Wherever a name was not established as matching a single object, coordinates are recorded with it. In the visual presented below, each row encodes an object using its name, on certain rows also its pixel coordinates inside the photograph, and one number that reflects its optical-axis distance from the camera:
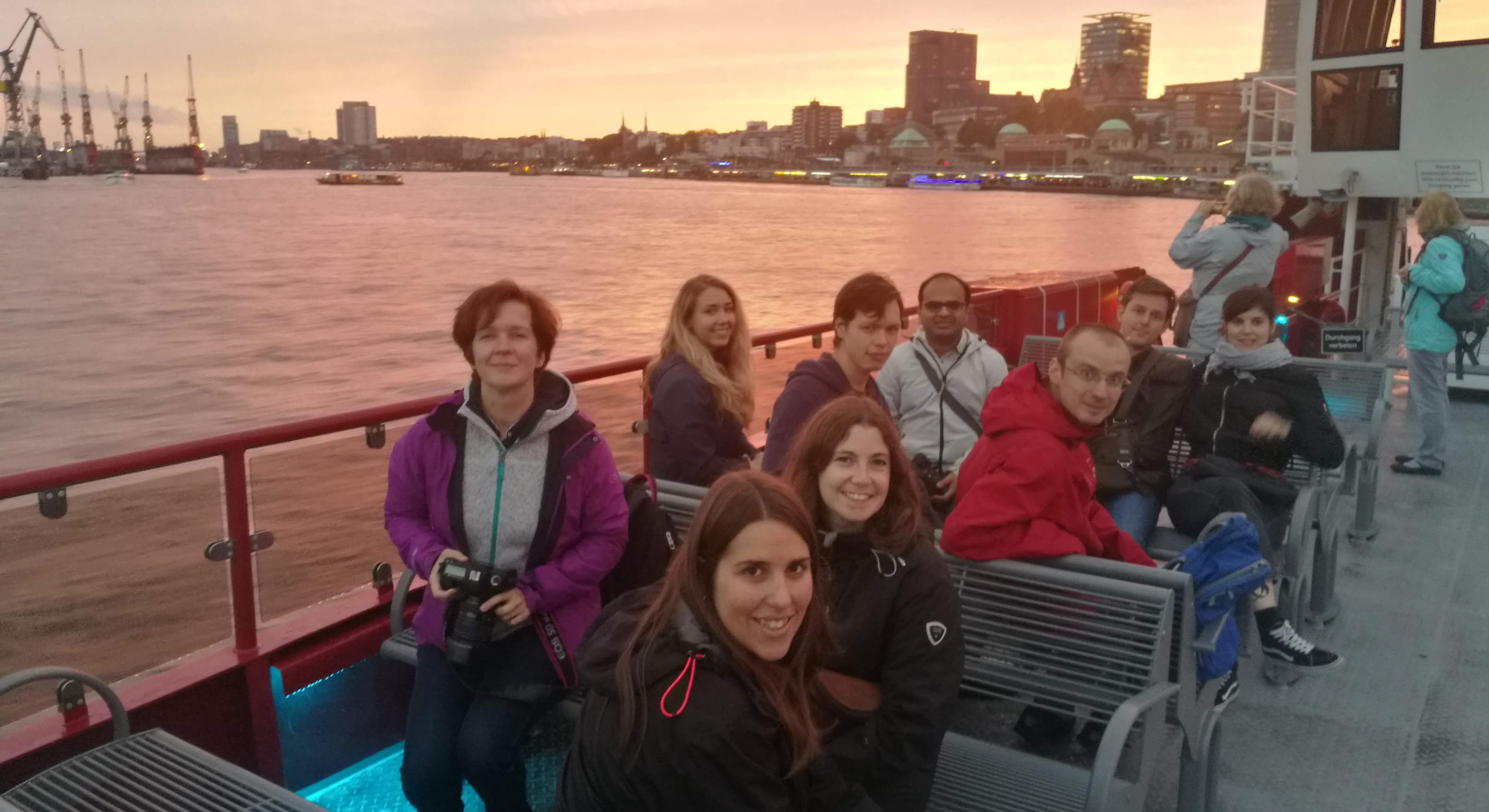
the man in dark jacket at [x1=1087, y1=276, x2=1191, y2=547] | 4.65
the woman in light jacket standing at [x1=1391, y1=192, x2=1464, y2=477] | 7.68
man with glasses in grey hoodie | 4.89
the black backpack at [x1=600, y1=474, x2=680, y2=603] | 3.54
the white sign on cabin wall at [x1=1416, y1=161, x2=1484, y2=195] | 13.85
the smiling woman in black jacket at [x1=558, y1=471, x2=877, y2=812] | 1.99
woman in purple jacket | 3.18
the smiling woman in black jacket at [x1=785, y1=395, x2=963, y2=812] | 2.60
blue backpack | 3.35
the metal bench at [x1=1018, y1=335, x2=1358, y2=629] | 4.67
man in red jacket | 3.17
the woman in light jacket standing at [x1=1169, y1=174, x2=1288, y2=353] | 7.27
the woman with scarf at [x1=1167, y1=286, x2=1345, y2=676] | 4.70
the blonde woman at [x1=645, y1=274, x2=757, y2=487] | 4.54
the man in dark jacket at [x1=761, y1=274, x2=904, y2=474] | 4.20
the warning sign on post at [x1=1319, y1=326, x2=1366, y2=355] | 6.19
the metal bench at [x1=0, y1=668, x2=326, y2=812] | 2.36
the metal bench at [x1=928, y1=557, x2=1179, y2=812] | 2.86
